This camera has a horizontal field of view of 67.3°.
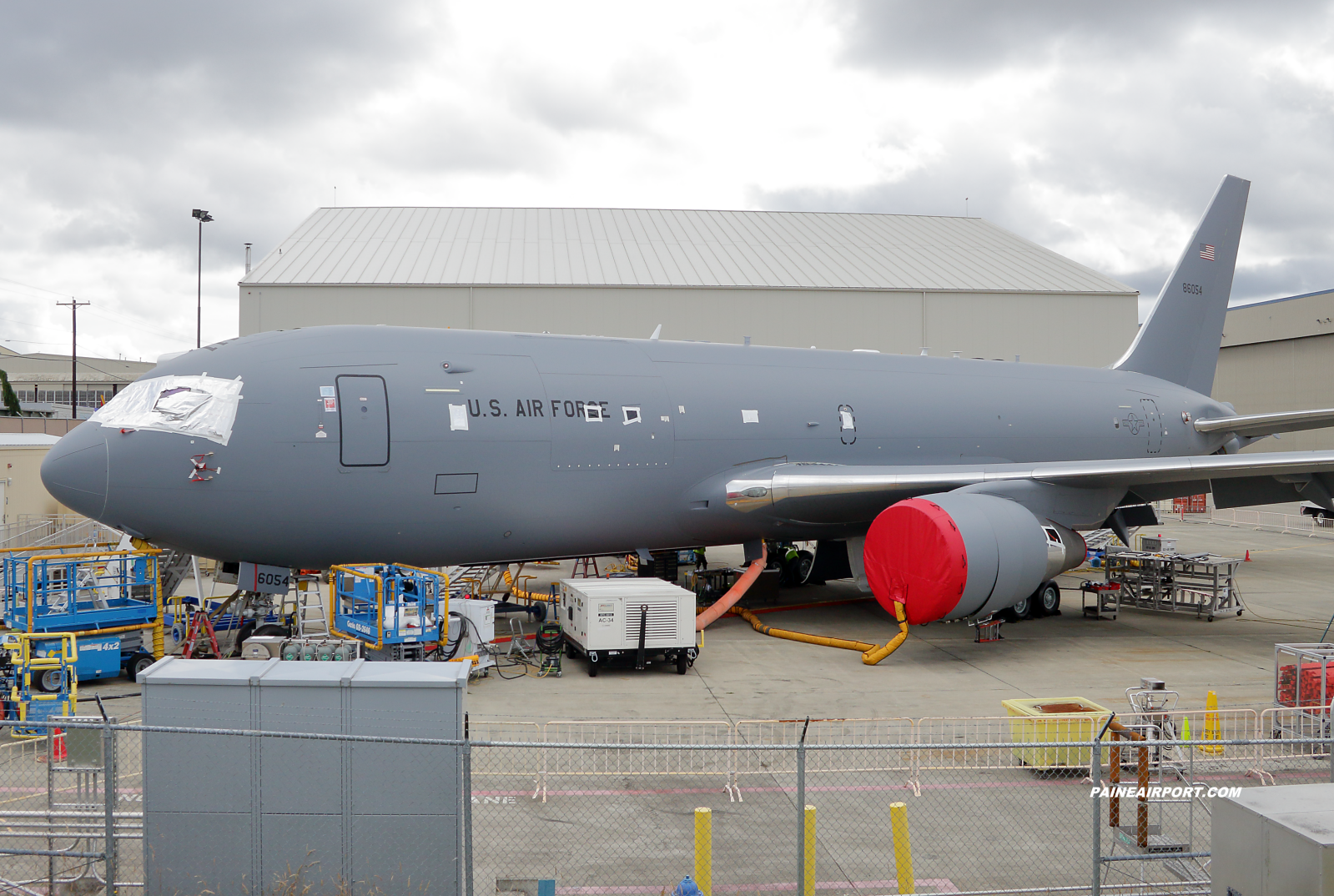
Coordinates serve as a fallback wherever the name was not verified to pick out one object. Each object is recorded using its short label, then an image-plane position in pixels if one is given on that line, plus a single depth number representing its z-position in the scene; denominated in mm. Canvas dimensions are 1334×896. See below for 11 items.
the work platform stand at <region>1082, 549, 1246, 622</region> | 19094
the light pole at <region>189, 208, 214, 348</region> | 43531
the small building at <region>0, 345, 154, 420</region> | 118350
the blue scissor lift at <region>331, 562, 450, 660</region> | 12992
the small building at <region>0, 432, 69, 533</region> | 26234
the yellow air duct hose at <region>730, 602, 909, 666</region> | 14797
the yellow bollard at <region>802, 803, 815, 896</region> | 6934
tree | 73438
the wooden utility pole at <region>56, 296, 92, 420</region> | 58469
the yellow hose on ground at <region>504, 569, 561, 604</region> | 17578
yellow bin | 9609
